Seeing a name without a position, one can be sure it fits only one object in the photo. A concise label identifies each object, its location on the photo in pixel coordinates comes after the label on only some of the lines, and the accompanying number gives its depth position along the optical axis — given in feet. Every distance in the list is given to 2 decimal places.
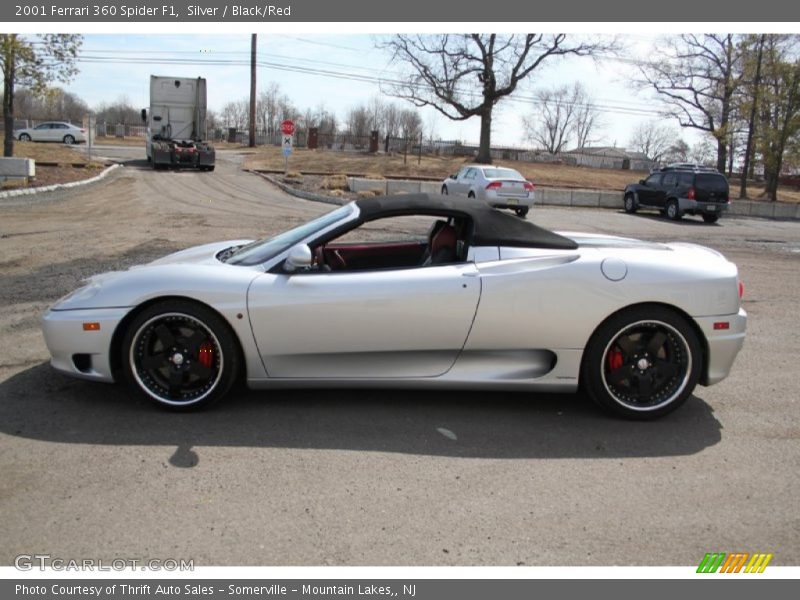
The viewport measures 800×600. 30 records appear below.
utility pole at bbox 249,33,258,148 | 143.54
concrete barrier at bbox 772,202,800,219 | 87.97
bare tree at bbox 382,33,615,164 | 137.69
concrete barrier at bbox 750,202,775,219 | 87.35
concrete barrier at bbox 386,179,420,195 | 75.18
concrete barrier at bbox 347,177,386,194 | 75.72
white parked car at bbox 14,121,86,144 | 137.80
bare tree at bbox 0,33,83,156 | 65.94
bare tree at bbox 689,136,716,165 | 186.13
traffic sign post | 85.25
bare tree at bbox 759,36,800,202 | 102.12
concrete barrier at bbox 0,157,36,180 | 63.31
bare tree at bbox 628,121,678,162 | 367.45
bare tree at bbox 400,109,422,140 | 276.70
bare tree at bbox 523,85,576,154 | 382.01
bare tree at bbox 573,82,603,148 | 389.60
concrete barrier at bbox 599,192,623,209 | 86.15
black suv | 69.77
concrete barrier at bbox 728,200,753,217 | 87.92
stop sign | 83.19
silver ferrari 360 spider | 13.44
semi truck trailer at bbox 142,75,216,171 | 90.12
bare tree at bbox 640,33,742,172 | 141.59
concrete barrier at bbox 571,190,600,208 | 84.48
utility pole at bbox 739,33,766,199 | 105.00
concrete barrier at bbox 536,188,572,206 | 82.69
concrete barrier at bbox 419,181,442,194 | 78.67
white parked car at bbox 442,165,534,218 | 64.59
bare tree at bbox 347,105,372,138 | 307.17
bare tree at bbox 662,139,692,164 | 312.91
